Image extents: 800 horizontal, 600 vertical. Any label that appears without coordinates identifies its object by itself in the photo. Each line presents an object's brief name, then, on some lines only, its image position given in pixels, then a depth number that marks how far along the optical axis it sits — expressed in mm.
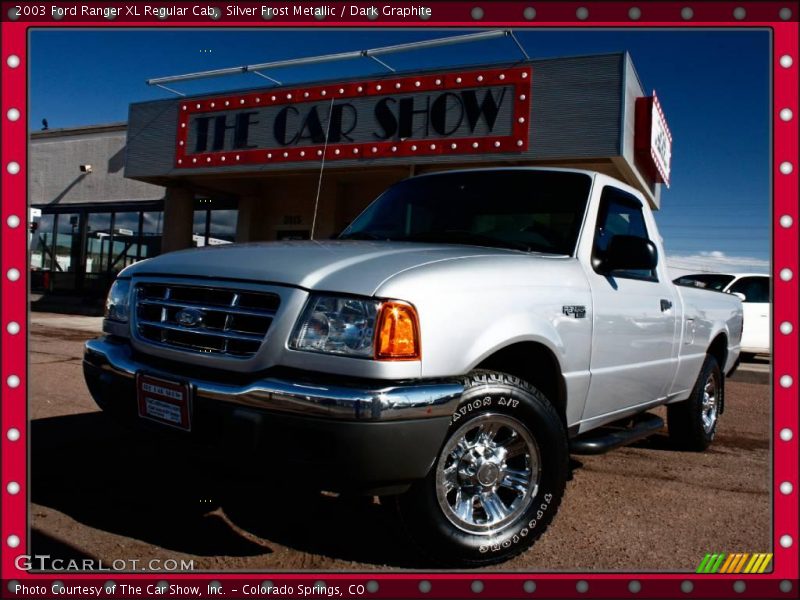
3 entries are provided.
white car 9211
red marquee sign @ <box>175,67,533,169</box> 10727
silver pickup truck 2057
